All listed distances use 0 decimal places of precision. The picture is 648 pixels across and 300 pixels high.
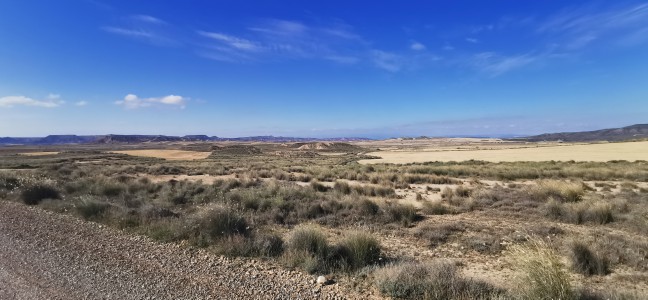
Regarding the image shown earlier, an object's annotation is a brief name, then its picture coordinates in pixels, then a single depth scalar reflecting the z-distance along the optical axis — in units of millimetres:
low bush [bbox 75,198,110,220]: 11305
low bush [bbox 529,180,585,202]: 16344
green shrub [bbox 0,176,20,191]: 17806
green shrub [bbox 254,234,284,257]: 7906
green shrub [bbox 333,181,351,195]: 21312
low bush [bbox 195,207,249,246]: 8836
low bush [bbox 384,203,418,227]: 12758
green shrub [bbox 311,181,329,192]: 22594
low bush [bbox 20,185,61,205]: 14461
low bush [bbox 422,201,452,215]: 14602
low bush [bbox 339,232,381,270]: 7324
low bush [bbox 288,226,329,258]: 7680
